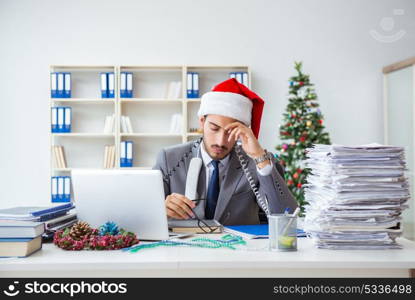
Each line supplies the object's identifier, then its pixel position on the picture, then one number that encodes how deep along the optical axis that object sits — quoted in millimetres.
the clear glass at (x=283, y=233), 1577
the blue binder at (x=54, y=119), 5242
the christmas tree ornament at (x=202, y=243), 1653
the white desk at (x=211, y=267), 1410
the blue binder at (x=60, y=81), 5266
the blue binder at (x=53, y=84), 5266
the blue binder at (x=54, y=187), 5195
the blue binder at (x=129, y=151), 5258
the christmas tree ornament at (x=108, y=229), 1689
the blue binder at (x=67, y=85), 5273
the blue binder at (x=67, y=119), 5250
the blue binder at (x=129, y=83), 5261
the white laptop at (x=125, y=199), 1708
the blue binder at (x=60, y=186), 5211
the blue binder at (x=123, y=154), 5254
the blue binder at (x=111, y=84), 5258
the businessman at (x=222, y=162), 2420
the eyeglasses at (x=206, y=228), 1987
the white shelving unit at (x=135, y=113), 5480
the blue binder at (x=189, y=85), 5266
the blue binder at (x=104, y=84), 5234
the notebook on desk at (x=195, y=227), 1987
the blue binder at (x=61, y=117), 5242
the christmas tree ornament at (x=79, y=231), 1660
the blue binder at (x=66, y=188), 5223
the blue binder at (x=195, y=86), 5266
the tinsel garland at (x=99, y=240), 1608
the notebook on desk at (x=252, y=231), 1871
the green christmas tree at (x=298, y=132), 5062
